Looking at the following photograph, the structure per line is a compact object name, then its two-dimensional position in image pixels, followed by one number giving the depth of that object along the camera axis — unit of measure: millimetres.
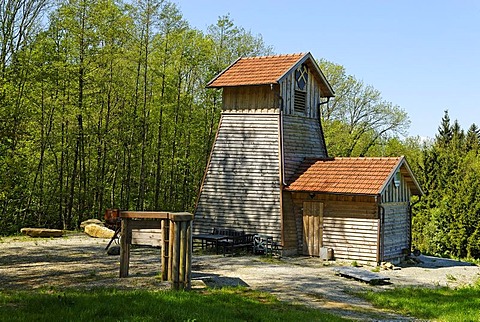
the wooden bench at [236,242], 20734
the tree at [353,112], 43469
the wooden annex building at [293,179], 20312
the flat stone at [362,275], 15951
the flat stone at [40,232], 24019
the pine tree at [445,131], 51919
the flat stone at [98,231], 24609
